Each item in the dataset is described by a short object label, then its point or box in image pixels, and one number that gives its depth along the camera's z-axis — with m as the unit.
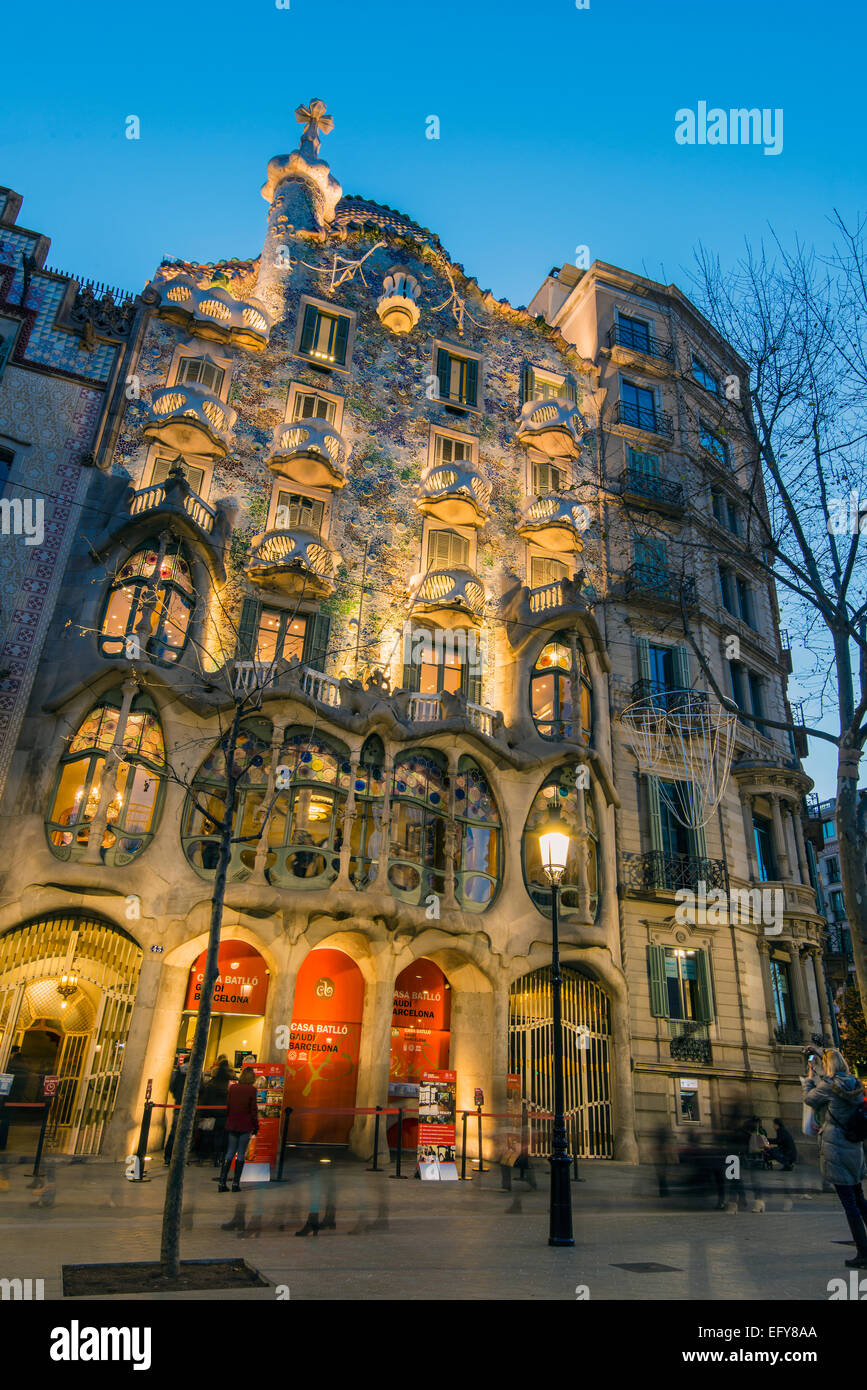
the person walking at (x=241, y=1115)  12.53
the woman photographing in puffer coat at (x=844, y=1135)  8.33
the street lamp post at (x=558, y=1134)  9.36
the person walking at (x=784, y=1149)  19.89
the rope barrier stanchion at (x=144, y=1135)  13.12
